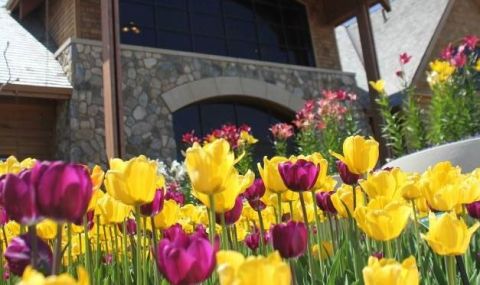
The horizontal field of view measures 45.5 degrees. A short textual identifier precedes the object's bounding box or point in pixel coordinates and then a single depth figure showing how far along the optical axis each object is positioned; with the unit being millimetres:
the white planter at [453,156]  3896
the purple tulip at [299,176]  1182
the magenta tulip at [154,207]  1194
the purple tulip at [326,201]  1647
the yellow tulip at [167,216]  1468
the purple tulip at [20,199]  672
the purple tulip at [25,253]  778
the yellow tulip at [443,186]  1258
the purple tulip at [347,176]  1471
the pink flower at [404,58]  7121
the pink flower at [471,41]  6257
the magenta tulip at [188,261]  624
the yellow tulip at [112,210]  1428
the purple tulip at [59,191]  647
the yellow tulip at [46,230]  1455
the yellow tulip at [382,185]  1363
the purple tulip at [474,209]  1450
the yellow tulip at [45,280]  430
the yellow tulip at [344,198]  1492
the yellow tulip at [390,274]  645
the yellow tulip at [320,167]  1427
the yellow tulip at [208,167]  969
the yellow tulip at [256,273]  513
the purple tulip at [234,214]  1370
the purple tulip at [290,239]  910
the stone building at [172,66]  9164
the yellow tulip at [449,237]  915
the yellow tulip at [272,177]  1378
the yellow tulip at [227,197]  1129
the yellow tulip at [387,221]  1026
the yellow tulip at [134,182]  993
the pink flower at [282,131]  7170
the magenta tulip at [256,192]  1578
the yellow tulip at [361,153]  1394
